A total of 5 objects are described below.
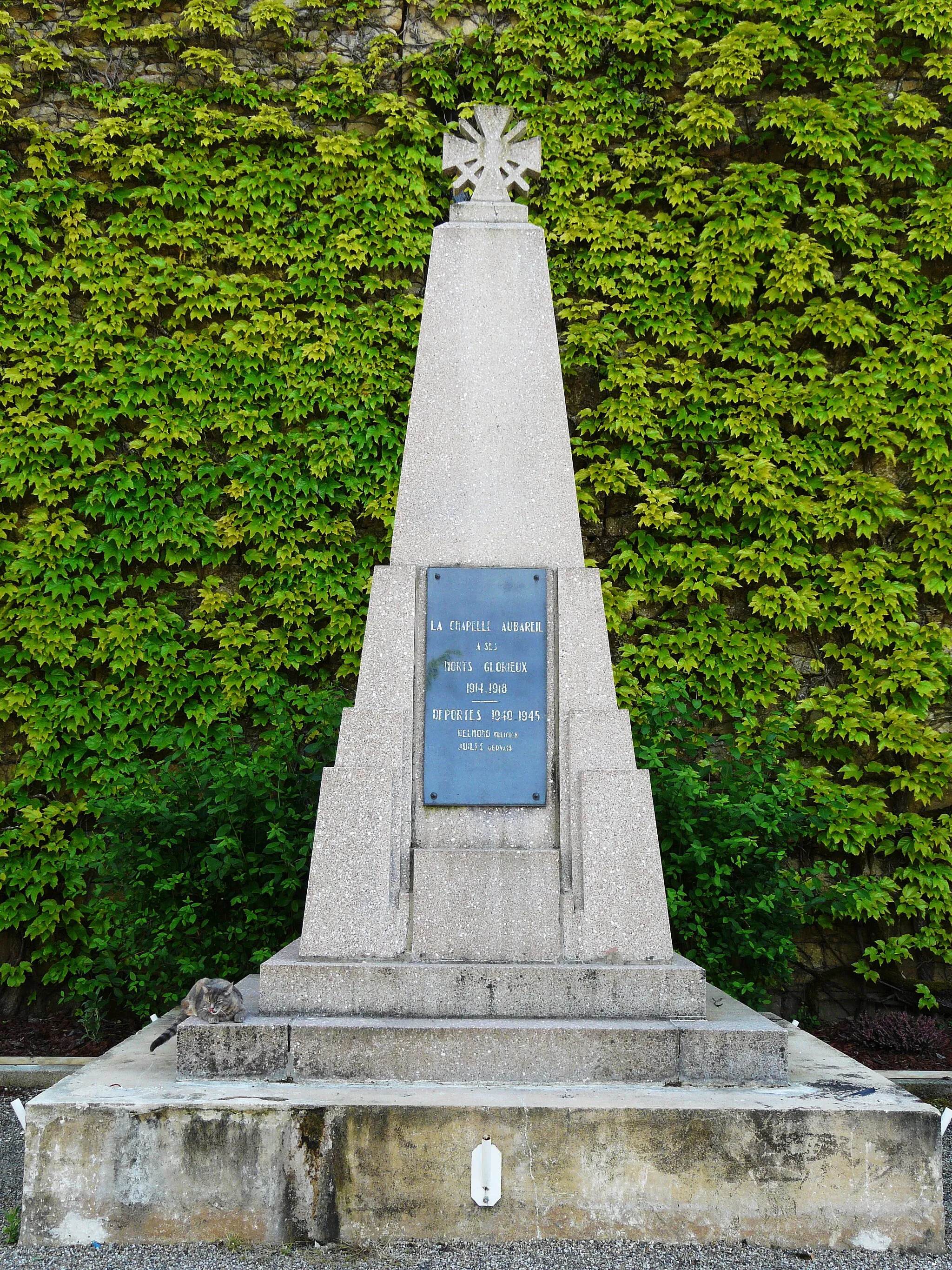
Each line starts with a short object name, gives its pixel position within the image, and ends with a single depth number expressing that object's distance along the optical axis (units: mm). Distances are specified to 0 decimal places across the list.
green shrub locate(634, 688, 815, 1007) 4977
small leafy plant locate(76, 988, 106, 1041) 5559
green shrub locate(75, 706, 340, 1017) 5117
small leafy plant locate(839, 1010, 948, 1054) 5695
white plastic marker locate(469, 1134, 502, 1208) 3012
